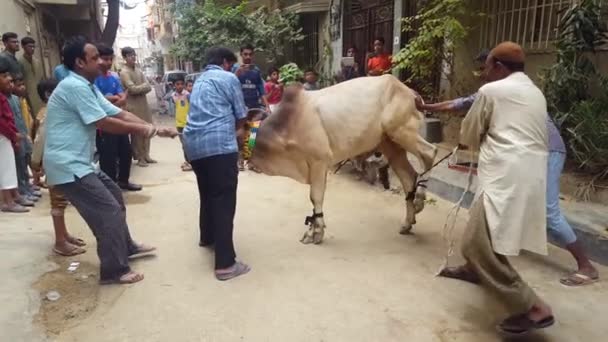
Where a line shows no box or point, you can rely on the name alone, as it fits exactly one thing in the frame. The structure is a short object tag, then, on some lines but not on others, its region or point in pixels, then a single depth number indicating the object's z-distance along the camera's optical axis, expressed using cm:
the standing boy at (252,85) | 633
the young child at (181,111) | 738
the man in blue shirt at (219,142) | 324
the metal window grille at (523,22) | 567
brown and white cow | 391
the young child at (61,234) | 364
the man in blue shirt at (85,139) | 298
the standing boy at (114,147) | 546
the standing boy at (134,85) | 666
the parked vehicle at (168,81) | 1624
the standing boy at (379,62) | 777
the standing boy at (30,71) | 617
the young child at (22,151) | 485
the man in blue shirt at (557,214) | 319
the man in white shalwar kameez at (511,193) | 242
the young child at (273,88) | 751
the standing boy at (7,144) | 440
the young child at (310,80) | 770
